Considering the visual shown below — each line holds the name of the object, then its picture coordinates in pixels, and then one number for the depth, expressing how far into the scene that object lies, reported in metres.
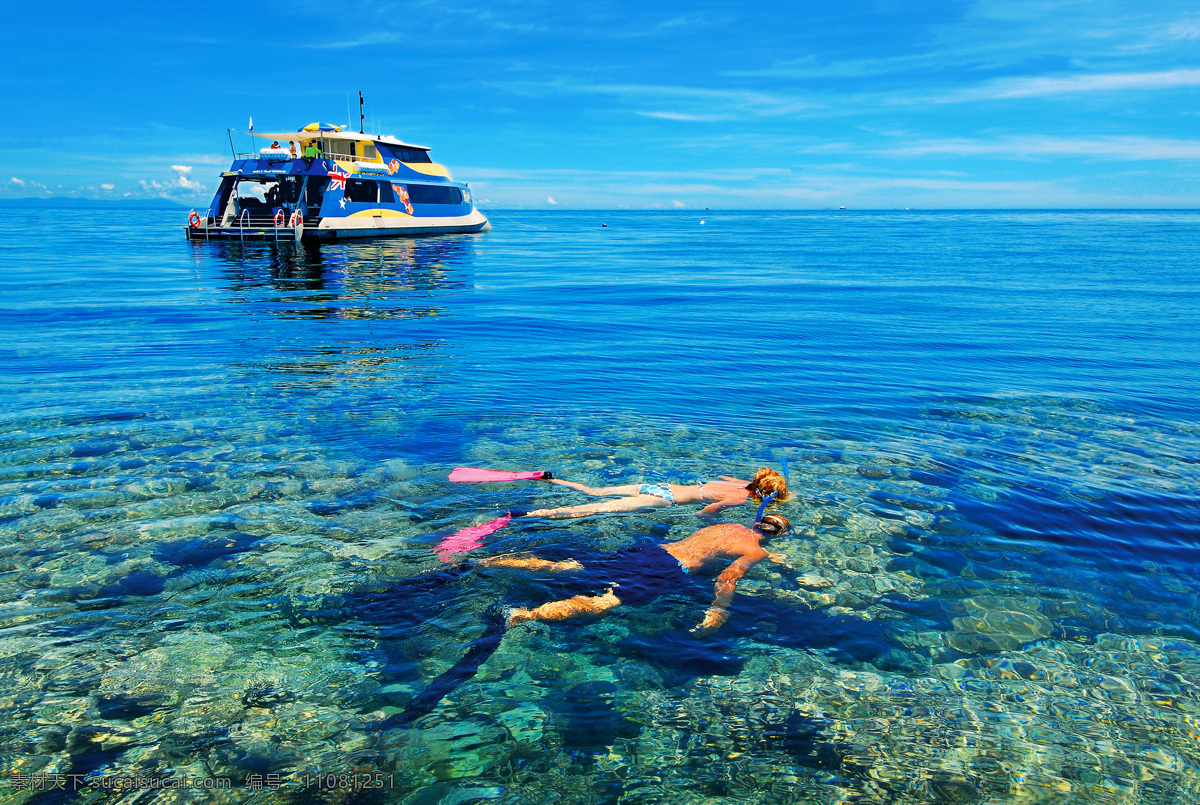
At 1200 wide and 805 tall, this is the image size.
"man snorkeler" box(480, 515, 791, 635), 4.83
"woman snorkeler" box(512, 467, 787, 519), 6.38
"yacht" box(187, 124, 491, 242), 35.12
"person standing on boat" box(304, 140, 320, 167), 36.16
